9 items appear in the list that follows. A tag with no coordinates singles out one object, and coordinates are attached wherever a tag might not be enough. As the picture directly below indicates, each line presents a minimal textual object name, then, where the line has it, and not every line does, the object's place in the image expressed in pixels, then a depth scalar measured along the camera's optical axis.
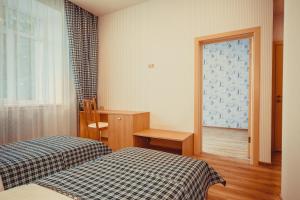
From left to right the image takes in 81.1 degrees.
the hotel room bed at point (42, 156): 1.38
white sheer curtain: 2.64
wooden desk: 3.14
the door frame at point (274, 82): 3.32
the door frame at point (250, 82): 2.56
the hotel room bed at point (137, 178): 0.93
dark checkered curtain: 3.56
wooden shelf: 2.82
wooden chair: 3.28
